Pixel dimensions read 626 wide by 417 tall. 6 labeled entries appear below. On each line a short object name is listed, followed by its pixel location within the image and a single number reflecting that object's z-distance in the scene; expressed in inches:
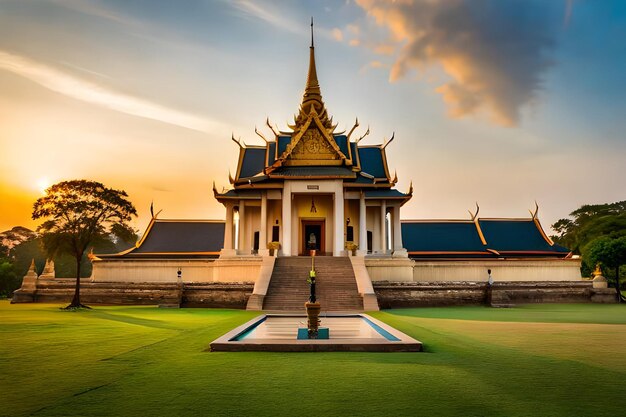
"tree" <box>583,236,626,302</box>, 984.9
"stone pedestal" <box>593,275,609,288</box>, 884.6
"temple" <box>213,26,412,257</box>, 989.2
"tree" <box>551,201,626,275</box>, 1686.8
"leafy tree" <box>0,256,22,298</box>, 1358.3
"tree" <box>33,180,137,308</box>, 769.6
